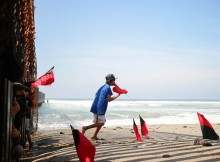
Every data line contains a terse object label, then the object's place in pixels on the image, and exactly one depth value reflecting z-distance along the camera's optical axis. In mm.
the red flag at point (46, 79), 4484
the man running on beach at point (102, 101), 7859
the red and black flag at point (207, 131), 6496
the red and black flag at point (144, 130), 8219
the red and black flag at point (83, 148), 3898
